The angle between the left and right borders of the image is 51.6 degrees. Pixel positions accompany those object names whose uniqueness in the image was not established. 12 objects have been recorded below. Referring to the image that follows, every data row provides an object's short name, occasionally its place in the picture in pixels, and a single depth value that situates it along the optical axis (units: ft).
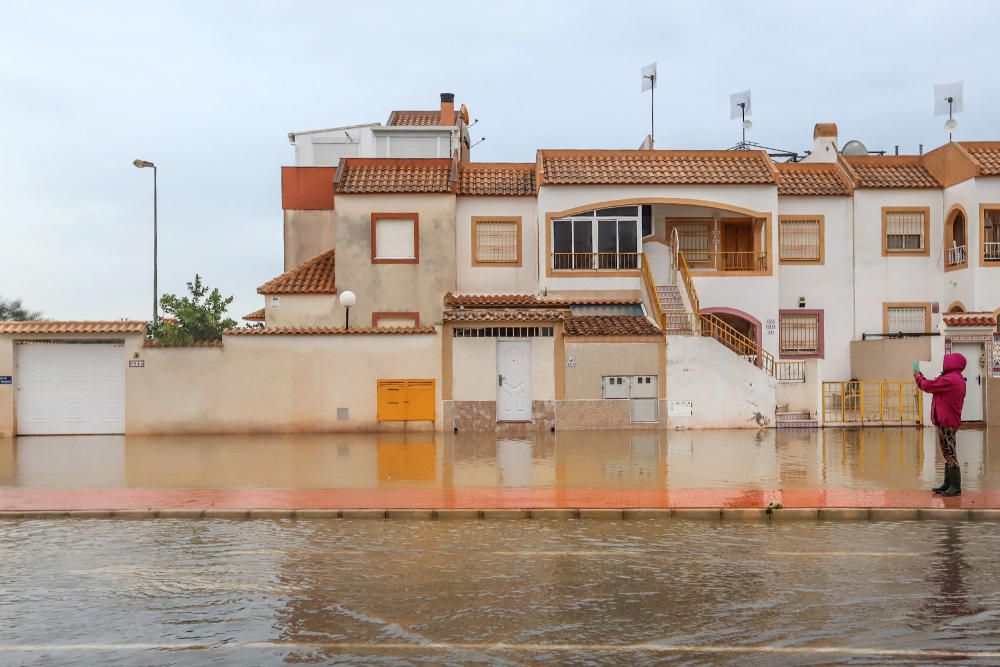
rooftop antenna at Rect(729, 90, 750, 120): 139.54
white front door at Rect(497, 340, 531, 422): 84.12
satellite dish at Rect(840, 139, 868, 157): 138.21
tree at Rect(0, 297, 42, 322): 221.66
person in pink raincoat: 42.68
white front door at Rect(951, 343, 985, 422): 86.79
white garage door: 80.07
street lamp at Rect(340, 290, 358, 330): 90.79
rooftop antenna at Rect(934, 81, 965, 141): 122.72
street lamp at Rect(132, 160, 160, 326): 108.47
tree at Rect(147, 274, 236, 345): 106.93
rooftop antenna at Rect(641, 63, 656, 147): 141.28
